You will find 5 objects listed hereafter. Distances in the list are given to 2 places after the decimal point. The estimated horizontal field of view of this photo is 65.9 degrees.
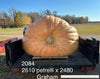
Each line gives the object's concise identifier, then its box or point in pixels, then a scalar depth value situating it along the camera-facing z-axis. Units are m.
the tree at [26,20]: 46.21
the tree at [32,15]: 57.83
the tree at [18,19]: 42.09
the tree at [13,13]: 43.46
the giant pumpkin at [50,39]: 2.17
